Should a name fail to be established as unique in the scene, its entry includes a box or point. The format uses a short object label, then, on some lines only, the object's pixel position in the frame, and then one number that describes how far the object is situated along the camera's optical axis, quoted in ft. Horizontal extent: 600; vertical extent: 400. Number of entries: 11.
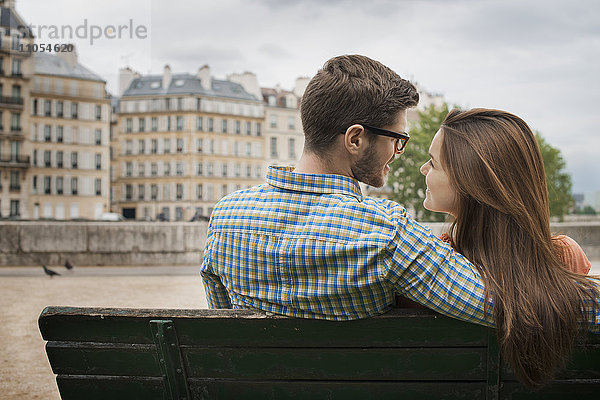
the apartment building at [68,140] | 234.99
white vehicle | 197.15
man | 6.22
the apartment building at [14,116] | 217.36
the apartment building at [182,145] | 269.44
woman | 6.31
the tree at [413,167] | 174.40
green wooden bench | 6.28
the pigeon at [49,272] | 41.05
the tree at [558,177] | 193.36
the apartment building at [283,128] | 281.95
